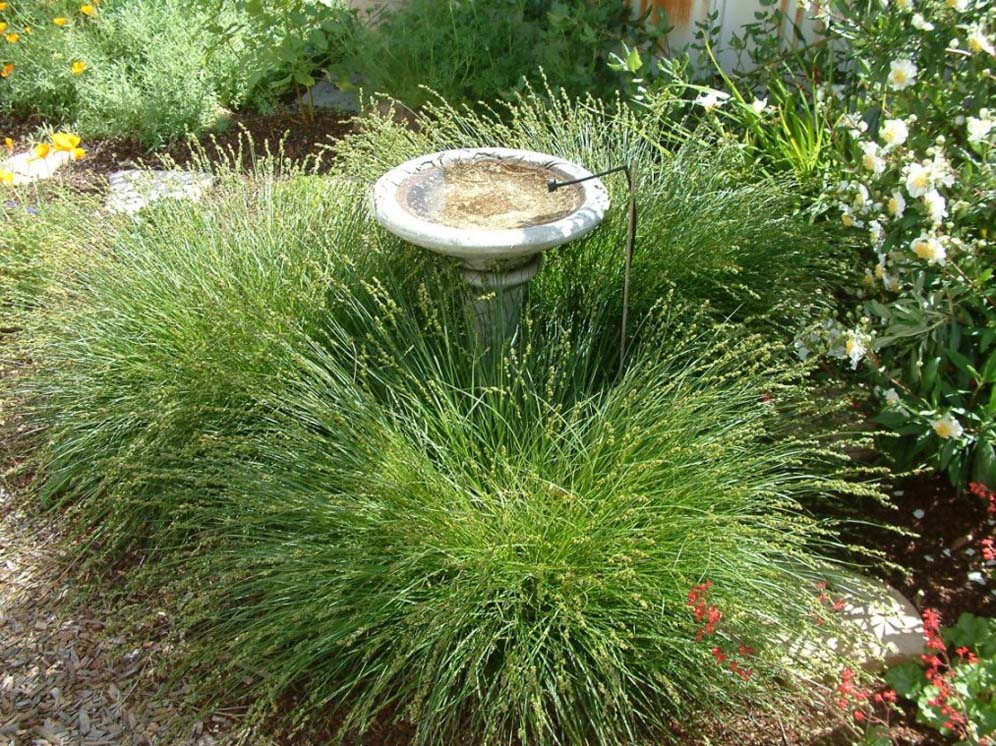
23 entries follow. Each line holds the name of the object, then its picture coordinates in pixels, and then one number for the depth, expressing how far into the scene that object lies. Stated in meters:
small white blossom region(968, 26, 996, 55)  2.31
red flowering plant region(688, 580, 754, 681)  1.95
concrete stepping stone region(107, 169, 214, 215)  3.50
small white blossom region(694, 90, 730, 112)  3.49
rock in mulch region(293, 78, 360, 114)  5.65
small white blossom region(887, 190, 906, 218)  2.48
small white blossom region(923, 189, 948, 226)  2.33
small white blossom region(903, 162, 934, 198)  2.35
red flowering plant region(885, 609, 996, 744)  2.06
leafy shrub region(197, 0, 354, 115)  5.10
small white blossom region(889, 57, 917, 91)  2.60
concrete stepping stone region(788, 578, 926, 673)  2.34
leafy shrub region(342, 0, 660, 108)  4.50
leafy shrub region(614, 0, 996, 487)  2.41
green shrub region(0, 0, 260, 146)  5.24
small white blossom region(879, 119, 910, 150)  2.47
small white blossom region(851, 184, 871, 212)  2.62
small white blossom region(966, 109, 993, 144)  2.30
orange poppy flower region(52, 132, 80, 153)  4.14
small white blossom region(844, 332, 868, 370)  2.44
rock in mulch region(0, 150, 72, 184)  4.88
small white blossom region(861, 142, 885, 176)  2.54
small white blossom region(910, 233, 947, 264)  2.35
